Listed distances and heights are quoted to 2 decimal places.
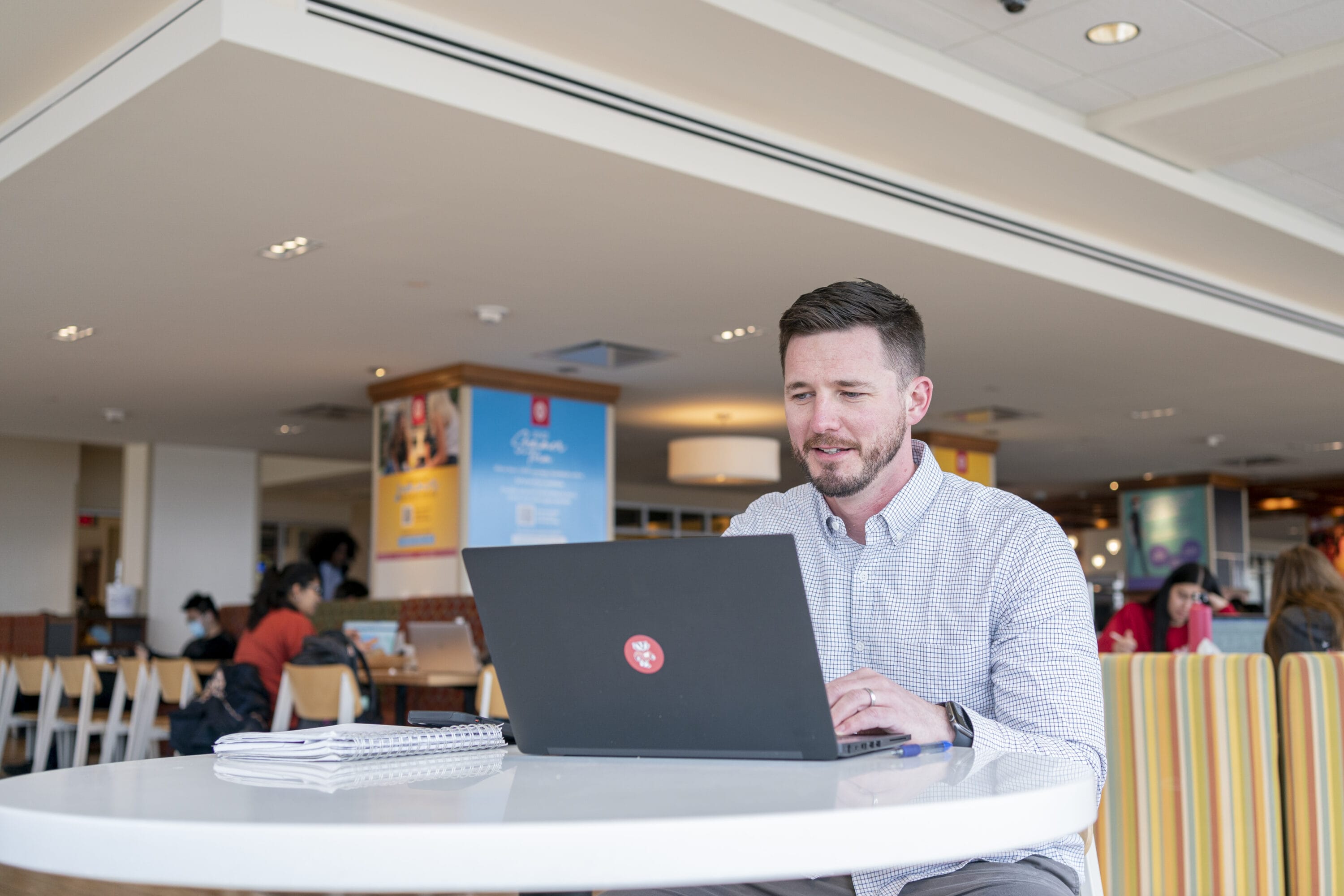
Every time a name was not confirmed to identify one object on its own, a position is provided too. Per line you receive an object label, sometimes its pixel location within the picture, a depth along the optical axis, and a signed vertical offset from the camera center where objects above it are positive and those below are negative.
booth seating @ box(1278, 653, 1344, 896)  2.53 -0.41
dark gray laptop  1.17 -0.08
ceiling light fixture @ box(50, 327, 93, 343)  6.82 +1.37
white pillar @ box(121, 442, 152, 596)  11.12 +0.54
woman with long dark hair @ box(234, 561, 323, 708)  5.19 -0.24
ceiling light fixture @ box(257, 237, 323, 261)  5.27 +1.45
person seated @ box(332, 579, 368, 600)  9.45 -0.13
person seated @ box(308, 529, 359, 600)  9.23 +0.15
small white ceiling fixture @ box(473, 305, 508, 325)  6.52 +1.43
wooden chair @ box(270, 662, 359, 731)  4.61 -0.46
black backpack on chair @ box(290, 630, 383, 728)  4.82 -0.33
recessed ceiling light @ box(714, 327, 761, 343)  7.05 +1.44
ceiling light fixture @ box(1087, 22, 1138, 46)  4.35 +1.99
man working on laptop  1.43 +0.00
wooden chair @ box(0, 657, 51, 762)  7.31 -0.70
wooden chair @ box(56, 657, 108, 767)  6.66 -0.70
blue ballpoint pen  1.27 -0.19
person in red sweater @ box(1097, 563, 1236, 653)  5.29 -0.18
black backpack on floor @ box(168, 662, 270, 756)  4.74 -0.56
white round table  0.85 -0.19
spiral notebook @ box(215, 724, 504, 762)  1.23 -0.18
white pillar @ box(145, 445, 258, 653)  11.12 +0.41
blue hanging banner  8.19 +0.74
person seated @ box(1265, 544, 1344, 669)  4.57 -0.11
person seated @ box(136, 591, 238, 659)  7.88 -0.43
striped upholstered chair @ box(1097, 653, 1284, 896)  2.58 -0.45
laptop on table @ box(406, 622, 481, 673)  6.18 -0.38
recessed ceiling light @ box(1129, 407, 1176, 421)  10.14 +1.40
